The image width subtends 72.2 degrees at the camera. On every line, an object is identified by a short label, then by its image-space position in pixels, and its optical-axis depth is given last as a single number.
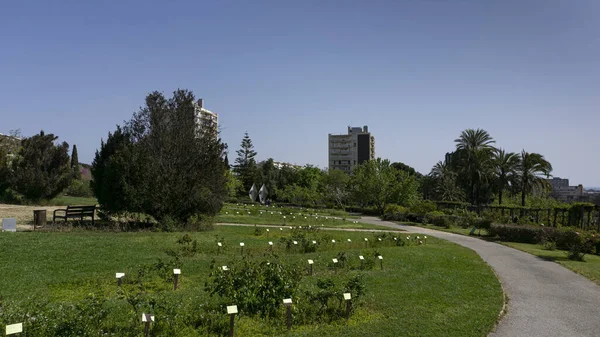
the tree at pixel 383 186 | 46.38
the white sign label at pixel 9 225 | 15.58
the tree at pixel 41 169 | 29.52
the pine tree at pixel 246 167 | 74.25
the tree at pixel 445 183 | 59.32
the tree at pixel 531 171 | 41.00
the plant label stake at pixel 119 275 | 7.79
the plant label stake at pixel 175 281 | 8.69
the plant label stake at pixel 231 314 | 5.97
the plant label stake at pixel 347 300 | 7.15
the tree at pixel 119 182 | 18.38
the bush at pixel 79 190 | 43.91
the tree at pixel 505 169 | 43.06
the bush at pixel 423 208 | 36.41
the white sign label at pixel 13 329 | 4.54
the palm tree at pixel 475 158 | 43.44
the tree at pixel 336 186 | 57.22
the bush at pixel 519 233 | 22.12
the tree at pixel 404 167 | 104.94
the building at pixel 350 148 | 125.81
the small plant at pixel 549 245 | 20.11
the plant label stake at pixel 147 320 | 5.52
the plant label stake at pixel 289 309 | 6.50
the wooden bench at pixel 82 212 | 18.30
